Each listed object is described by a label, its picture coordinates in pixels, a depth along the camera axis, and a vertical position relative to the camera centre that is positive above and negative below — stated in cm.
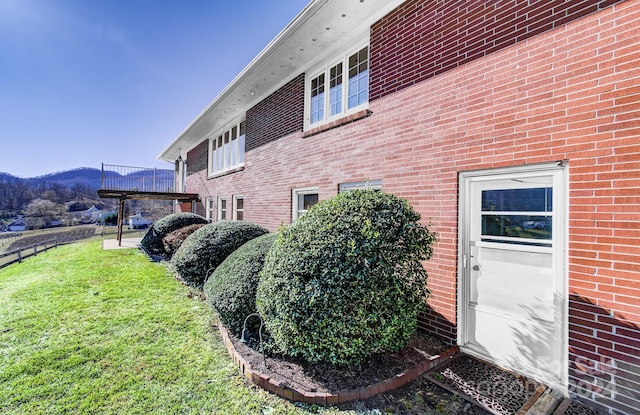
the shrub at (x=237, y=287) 394 -120
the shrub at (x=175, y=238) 974 -109
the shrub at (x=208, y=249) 653 -98
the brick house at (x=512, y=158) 257 +71
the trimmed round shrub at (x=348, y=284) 288 -81
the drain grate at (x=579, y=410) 257 -189
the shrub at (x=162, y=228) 1128 -82
